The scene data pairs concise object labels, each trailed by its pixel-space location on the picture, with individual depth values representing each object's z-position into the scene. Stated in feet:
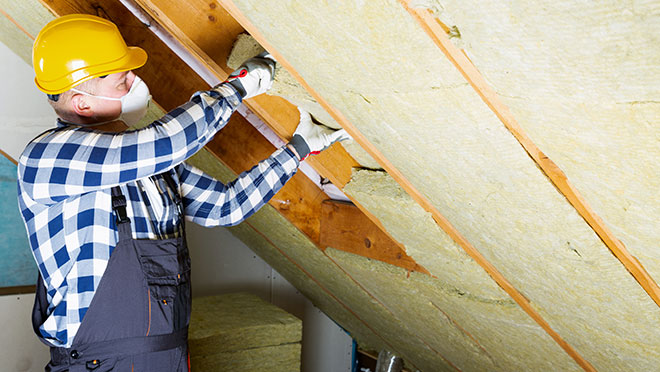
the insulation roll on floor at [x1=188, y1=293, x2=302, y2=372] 9.46
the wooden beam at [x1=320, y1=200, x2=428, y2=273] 7.57
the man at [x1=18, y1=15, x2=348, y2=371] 4.95
